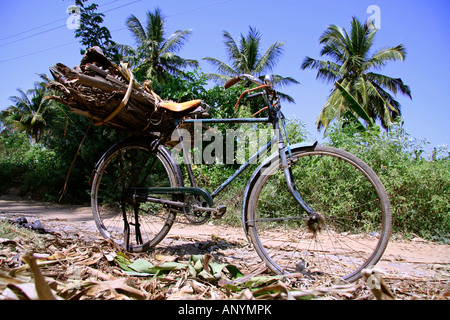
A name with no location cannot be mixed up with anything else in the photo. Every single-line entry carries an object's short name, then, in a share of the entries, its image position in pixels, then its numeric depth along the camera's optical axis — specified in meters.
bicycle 2.11
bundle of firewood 2.39
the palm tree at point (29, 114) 28.77
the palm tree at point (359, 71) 24.27
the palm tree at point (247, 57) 24.81
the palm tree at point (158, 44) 23.84
